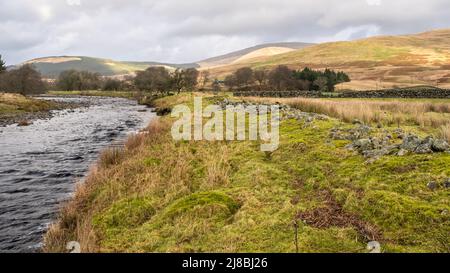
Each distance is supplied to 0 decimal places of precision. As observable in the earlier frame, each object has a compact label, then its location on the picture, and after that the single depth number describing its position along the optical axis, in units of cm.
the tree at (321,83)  7600
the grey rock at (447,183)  862
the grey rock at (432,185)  875
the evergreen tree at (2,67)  10155
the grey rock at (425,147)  1078
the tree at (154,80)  8888
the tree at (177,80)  8900
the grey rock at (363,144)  1240
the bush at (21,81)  8450
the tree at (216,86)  10744
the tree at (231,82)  10012
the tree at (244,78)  9722
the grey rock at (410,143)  1120
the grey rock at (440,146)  1074
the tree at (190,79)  9249
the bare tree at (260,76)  9331
